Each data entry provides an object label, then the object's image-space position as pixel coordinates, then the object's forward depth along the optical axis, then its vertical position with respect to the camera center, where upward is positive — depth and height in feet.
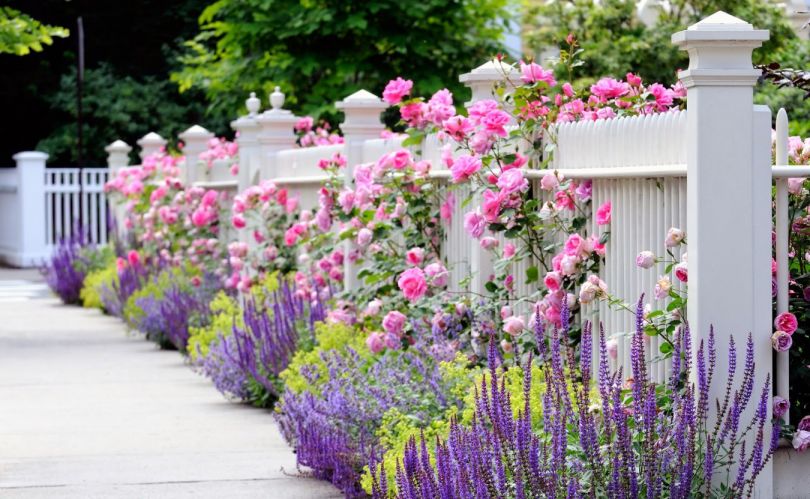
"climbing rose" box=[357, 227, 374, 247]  48.37 -0.41
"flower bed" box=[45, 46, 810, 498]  24.84 -1.77
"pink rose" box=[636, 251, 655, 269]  28.95 -0.51
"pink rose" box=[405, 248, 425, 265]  45.25 -0.72
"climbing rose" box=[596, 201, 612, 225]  32.98 -0.02
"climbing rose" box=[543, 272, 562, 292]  34.55 -0.88
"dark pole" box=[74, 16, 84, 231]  123.86 +5.61
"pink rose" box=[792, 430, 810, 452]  27.22 -2.33
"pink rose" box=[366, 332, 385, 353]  43.34 -2.09
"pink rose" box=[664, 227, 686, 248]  28.00 -0.26
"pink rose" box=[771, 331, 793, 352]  26.68 -1.29
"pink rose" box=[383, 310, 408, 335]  42.89 -1.73
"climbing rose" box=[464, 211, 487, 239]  38.40 -0.16
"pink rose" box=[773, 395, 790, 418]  27.27 -1.98
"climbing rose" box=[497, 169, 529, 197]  36.72 +0.41
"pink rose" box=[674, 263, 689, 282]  27.86 -0.63
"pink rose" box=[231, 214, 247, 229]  65.42 -0.17
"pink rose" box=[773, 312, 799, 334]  26.86 -1.11
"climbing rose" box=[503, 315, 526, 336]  36.38 -1.53
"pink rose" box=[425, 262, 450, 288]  43.00 -0.96
